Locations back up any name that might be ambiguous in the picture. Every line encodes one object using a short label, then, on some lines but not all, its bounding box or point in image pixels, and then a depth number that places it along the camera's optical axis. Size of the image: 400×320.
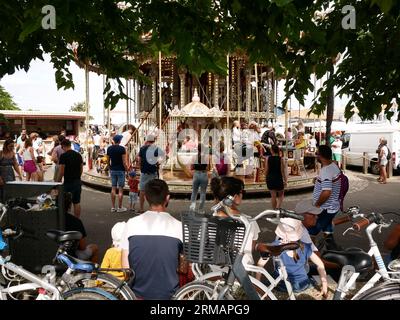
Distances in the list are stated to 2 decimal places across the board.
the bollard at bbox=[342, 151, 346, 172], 18.80
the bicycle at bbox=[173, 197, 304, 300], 3.01
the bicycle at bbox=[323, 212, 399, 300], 3.14
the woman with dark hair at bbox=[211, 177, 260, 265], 3.69
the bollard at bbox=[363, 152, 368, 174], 19.09
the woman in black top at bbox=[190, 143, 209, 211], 8.90
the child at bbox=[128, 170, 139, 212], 9.62
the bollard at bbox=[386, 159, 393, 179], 17.39
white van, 18.50
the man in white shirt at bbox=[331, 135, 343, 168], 17.78
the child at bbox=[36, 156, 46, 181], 12.91
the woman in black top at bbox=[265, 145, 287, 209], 8.43
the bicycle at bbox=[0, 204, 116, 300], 3.09
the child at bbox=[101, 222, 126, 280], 4.08
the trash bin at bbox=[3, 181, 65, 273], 4.98
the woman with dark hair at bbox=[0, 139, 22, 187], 9.24
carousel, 13.47
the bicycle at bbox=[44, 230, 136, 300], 3.15
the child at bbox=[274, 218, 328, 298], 4.06
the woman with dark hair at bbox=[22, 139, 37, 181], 12.44
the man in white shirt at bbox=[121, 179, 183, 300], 3.19
